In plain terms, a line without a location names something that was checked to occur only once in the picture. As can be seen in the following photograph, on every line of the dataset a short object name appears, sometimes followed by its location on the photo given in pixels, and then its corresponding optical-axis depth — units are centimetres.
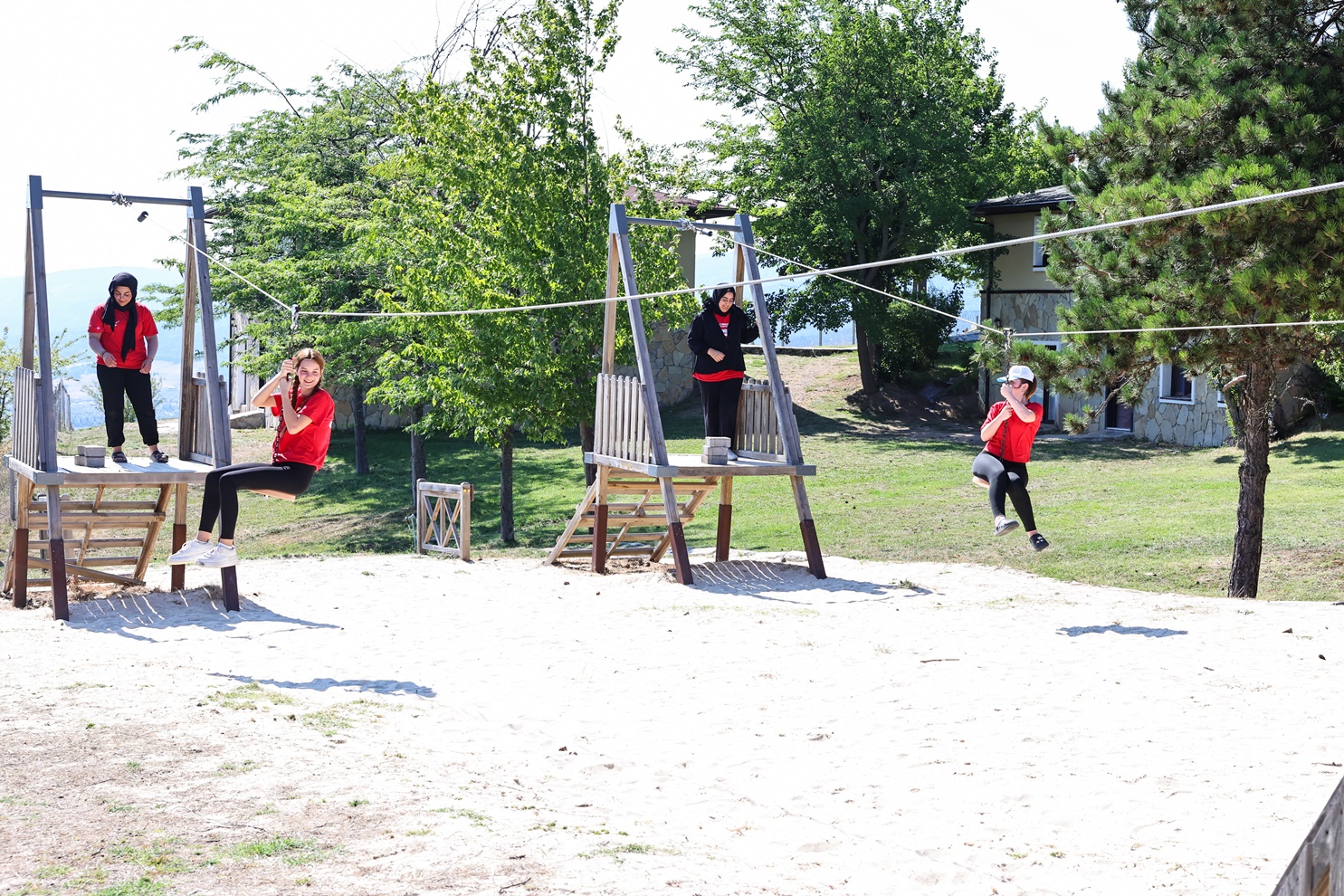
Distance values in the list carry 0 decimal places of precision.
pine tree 1149
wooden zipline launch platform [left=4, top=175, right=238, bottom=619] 1170
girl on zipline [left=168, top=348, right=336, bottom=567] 1027
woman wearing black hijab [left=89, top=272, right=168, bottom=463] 1227
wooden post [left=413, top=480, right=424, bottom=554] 1777
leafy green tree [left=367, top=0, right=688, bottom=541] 2084
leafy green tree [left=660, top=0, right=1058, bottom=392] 3644
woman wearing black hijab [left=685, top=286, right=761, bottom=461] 1389
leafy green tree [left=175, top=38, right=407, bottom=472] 2620
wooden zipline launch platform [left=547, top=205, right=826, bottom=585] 1377
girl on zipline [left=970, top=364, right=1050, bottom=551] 1083
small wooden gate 1638
